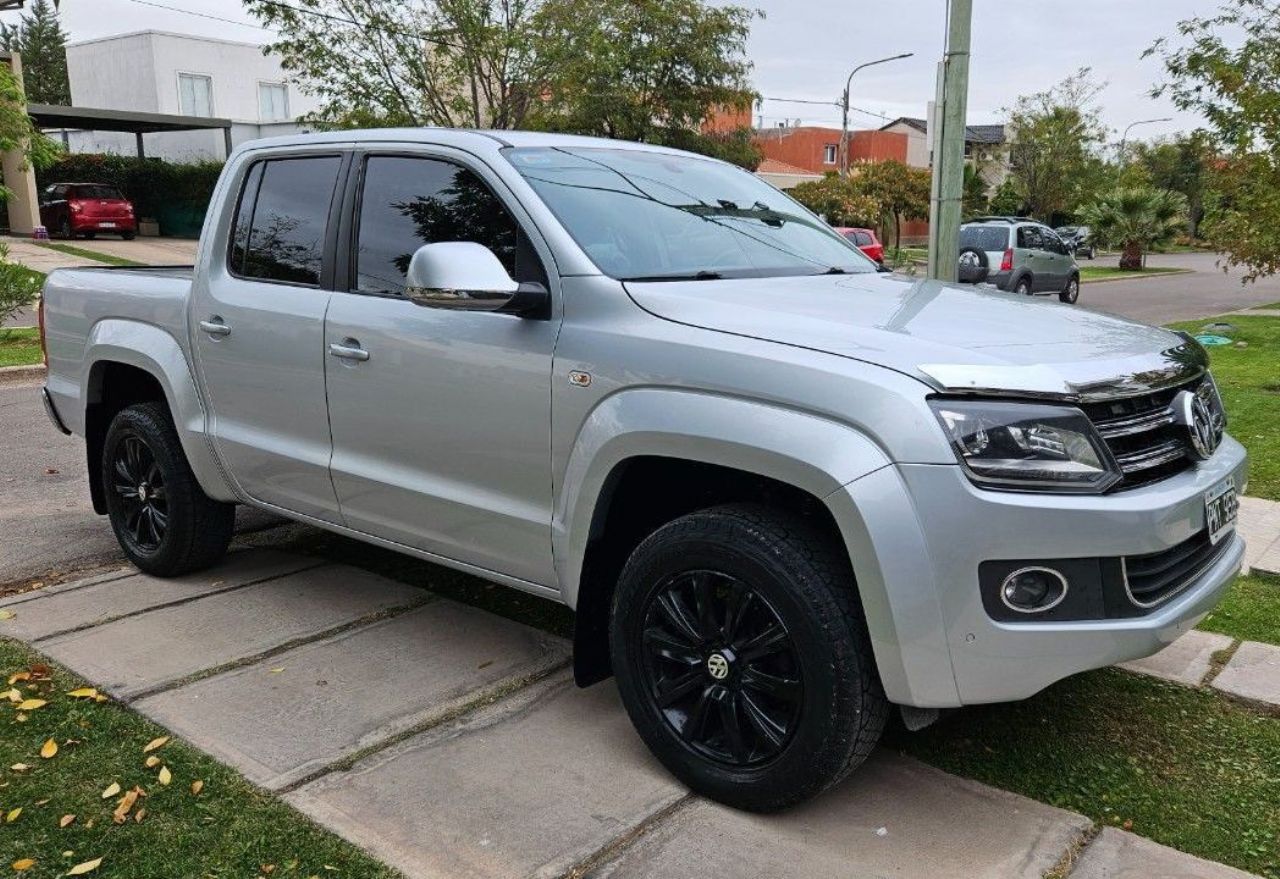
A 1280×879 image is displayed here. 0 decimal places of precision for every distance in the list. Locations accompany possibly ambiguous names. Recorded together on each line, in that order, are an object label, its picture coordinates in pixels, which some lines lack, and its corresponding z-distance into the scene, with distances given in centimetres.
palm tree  3753
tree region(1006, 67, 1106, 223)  4688
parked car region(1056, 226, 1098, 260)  4281
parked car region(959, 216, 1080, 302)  2127
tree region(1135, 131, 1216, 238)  5925
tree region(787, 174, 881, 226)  3762
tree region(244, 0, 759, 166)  1562
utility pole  677
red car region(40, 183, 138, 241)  2892
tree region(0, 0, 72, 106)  7769
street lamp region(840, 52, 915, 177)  4472
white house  4178
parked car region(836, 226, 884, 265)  2353
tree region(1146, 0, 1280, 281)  1141
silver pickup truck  262
